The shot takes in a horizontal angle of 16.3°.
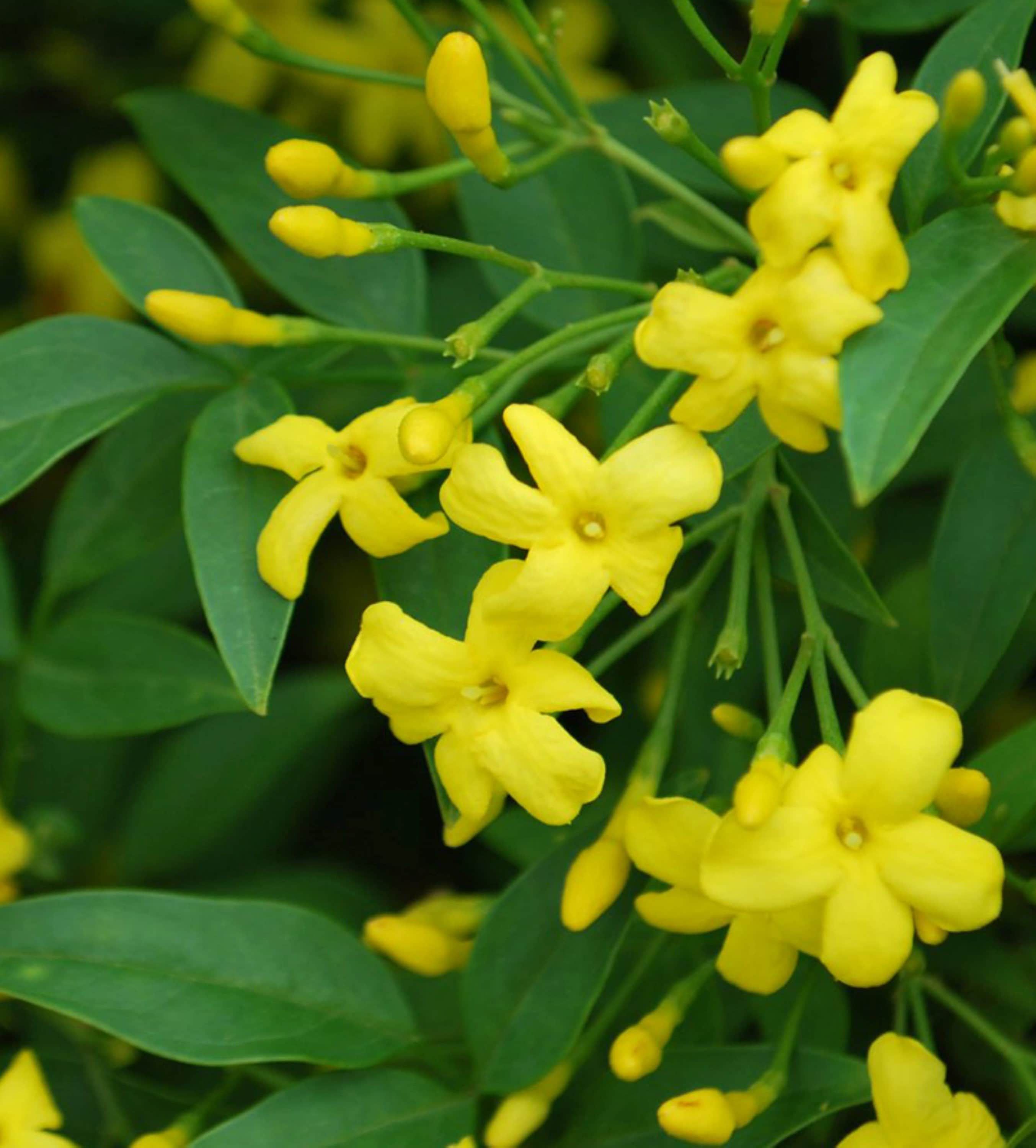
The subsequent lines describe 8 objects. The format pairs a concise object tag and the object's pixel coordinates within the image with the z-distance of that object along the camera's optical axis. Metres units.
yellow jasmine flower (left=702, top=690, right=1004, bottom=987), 0.26
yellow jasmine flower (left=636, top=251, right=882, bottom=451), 0.26
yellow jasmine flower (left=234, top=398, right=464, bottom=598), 0.27
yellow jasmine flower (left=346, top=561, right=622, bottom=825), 0.27
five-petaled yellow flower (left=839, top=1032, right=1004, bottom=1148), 0.27
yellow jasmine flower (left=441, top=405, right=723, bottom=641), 0.26
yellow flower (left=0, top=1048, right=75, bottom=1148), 0.29
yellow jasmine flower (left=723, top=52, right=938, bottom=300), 0.26
